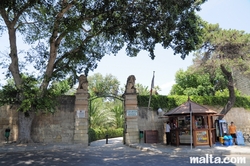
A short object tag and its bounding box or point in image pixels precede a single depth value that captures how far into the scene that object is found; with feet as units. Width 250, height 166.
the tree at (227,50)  58.75
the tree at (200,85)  107.34
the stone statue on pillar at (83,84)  51.30
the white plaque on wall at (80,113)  49.78
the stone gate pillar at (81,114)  48.85
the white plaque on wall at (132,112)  51.93
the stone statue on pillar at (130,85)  53.31
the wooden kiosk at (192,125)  44.09
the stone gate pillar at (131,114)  50.78
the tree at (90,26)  41.75
